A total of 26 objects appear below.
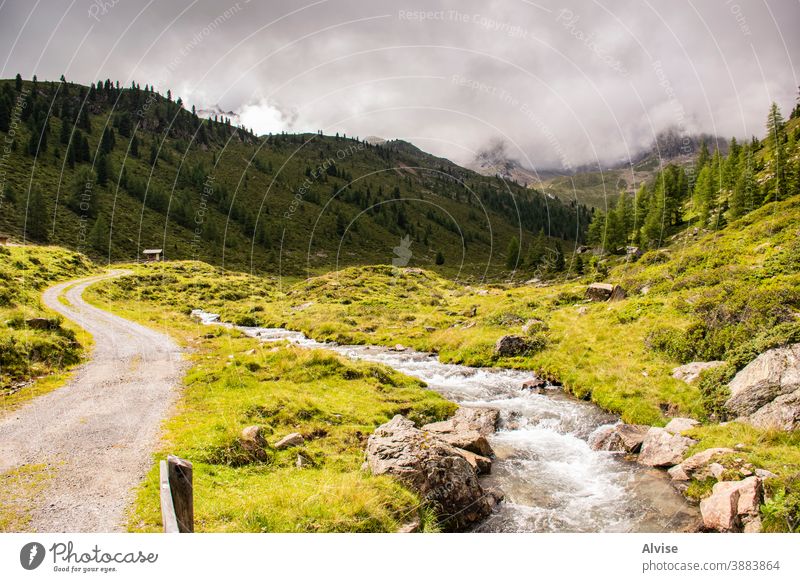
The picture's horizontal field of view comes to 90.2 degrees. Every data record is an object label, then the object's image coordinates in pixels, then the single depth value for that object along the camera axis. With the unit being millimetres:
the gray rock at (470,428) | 16344
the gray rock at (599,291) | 41719
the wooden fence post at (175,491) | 6742
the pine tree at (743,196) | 73312
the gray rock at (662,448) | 15000
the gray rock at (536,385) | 25178
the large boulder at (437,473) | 11734
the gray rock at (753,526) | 10305
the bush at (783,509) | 9961
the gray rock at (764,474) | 11531
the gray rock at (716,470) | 12651
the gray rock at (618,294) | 39625
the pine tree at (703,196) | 84312
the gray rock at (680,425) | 16453
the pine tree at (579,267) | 98562
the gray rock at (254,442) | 13273
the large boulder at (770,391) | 14484
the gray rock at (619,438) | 16791
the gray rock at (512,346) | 31703
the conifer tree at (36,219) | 105625
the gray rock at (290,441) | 14532
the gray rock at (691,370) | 20117
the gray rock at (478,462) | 14820
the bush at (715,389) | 16891
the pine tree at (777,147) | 68250
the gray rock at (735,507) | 10695
